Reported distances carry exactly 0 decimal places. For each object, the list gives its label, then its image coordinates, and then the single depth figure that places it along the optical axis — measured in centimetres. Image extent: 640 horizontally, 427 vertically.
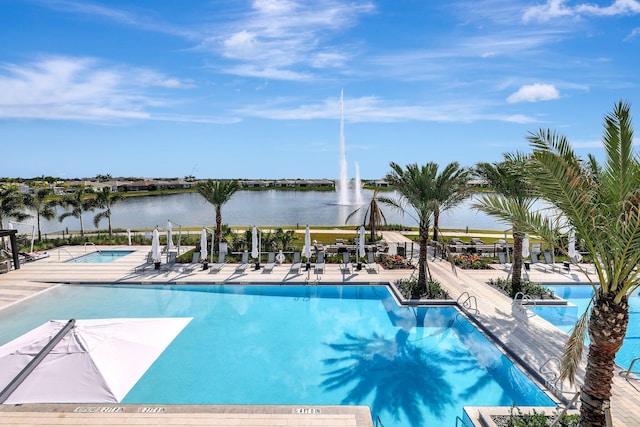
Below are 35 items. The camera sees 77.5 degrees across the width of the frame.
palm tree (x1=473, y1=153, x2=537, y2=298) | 1447
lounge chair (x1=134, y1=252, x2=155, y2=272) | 1984
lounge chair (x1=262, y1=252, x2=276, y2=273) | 1988
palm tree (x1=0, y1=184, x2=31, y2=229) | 2533
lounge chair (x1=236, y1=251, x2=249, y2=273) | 2022
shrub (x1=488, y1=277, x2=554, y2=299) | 1513
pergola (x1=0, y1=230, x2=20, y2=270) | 1850
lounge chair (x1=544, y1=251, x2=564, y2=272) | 2008
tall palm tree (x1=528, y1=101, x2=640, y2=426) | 585
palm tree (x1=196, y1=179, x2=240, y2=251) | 2206
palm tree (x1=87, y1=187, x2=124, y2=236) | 2944
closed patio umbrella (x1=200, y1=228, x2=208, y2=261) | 1933
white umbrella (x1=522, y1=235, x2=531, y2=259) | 1775
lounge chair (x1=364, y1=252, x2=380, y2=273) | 1958
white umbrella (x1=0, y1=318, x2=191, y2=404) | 633
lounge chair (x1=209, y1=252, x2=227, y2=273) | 1983
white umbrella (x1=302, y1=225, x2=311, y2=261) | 1930
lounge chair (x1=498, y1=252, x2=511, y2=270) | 2039
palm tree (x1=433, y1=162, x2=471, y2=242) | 1489
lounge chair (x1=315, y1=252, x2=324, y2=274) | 1917
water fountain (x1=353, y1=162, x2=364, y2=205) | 6488
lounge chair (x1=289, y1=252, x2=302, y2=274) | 1994
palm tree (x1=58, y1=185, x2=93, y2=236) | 2909
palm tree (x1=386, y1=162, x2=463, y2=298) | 1479
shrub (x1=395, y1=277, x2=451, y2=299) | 1527
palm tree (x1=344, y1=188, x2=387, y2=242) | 2388
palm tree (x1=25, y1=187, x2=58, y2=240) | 2667
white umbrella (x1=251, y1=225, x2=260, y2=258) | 1961
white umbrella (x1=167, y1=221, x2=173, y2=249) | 2104
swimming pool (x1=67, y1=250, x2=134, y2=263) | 2211
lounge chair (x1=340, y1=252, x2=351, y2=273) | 1964
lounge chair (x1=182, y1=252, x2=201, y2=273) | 1963
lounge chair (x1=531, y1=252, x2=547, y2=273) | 2023
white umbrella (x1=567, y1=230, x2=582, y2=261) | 1855
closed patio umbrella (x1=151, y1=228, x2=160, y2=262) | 1902
